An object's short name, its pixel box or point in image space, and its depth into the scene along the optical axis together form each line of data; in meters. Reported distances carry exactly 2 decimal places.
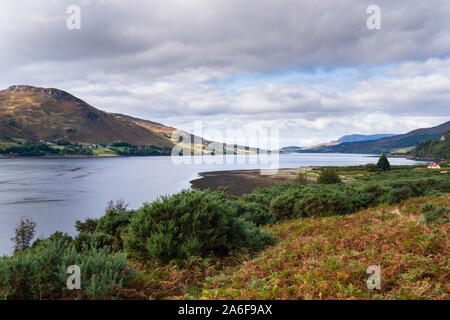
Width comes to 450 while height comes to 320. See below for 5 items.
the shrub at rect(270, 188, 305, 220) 17.03
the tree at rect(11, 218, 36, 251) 27.36
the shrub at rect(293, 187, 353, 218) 15.64
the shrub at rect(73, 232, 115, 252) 10.14
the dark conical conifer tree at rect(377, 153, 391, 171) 94.38
